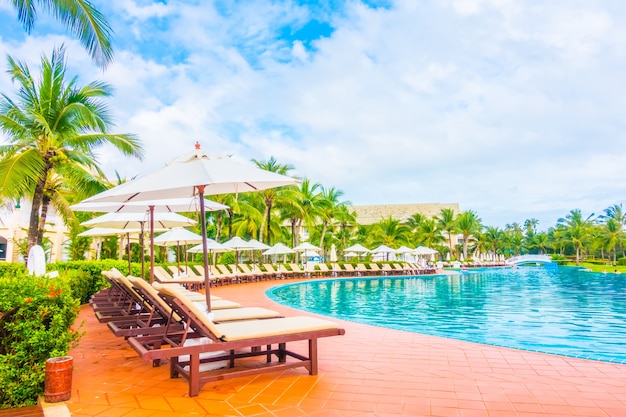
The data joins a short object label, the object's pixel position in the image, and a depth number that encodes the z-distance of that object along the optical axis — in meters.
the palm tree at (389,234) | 38.47
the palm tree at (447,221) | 51.43
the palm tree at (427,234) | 47.59
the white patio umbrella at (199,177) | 4.10
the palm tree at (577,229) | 56.28
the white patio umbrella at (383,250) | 29.80
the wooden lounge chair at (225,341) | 3.54
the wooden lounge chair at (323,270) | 26.90
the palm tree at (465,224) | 52.47
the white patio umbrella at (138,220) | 9.04
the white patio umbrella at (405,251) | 30.53
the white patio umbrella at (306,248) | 26.48
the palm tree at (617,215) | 48.61
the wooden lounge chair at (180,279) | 13.71
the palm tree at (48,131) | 10.85
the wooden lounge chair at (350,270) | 27.90
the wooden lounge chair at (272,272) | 24.16
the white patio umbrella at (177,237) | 14.90
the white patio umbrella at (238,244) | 21.14
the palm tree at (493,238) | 65.44
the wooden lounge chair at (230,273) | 19.83
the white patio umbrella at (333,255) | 28.39
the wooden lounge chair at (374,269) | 28.33
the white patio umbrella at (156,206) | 6.88
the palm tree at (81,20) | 6.70
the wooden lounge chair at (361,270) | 28.05
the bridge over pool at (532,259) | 53.41
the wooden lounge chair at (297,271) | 25.87
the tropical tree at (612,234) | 47.53
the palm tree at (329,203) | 31.66
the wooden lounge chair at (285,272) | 25.03
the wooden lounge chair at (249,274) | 21.88
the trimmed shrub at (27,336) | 3.38
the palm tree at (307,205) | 28.95
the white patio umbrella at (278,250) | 25.12
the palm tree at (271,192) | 26.60
